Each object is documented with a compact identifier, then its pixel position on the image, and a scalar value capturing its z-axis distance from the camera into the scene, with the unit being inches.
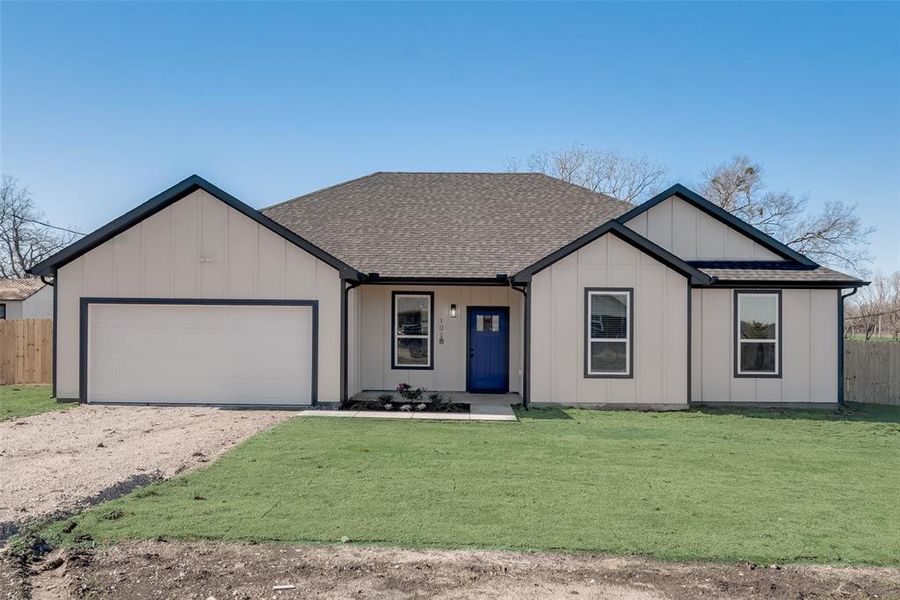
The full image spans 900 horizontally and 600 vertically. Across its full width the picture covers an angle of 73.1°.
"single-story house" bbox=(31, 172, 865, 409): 484.4
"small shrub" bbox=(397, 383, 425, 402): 482.3
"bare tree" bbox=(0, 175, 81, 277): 1563.7
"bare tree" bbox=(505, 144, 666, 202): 1416.1
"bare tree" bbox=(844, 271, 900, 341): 1492.4
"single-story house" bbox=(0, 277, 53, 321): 1119.6
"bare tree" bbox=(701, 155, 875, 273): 1311.5
